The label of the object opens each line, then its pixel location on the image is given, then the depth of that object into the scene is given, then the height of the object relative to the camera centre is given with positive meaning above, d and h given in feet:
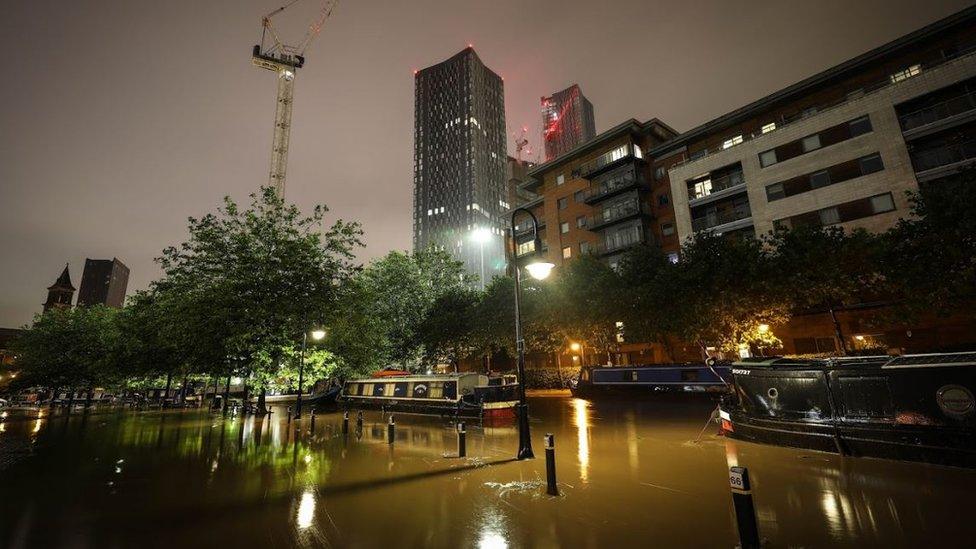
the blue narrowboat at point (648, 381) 73.05 -2.70
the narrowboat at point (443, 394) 57.21 -3.22
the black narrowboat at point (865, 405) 23.73 -2.89
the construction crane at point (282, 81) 222.48 +158.00
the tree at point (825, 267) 71.26 +15.83
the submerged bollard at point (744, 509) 14.47 -4.95
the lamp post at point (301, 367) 62.95 +1.47
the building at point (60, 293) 329.01 +70.27
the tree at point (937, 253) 55.52 +14.42
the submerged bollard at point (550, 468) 22.25 -5.20
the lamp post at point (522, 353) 28.04 +1.16
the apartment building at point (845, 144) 85.20 +49.09
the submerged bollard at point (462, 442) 33.01 -5.35
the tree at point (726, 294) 75.51 +12.36
